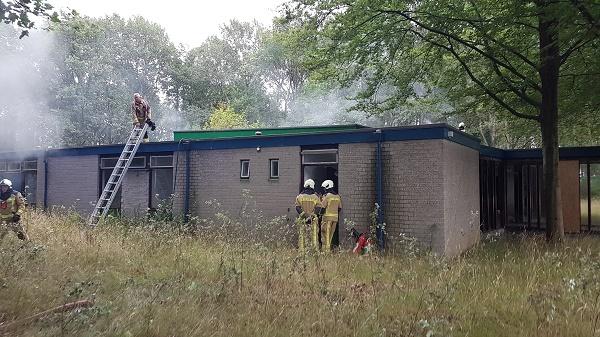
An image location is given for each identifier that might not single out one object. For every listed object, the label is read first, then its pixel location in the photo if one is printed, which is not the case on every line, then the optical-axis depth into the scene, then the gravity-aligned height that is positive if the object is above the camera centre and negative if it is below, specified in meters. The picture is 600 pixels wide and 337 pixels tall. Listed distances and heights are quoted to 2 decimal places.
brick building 9.16 +0.28
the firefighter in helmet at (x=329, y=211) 9.34 -0.47
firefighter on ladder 12.80 +2.05
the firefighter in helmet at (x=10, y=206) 8.56 -0.37
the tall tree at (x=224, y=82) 34.62 +8.04
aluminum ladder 10.93 +0.54
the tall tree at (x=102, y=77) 28.19 +6.95
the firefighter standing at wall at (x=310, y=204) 9.19 -0.33
